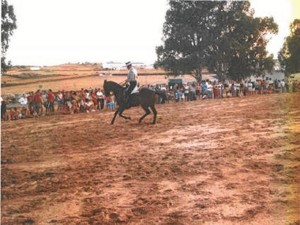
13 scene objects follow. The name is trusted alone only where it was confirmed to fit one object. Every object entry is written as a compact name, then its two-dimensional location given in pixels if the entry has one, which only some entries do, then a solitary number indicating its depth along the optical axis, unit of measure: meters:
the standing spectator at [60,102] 25.67
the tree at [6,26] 31.91
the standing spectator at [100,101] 26.94
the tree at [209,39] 44.56
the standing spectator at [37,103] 24.37
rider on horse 14.63
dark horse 15.37
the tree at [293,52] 65.69
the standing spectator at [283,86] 38.03
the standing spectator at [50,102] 24.91
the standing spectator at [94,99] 26.41
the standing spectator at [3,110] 22.86
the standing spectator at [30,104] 24.36
